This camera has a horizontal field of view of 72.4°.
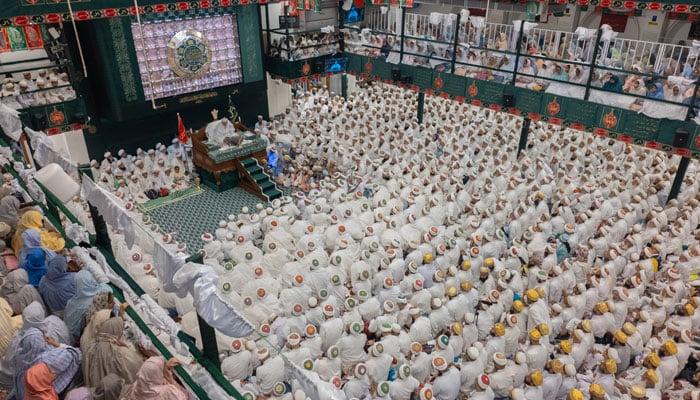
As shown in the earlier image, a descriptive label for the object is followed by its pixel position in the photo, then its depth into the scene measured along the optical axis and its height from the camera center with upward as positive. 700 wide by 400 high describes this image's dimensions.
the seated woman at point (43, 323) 5.12 -3.52
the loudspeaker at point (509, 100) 13.23 -3.41
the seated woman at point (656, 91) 11.12 -2.67
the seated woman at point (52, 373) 4.19 -3.45
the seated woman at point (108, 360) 4.64 -3.50
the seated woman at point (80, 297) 5.34 -3.39
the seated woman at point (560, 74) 12.71 -2.65
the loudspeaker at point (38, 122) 12.42 -3.78
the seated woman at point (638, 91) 11.41 -2.75
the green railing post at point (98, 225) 6.15 -3.13
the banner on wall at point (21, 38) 12.36 -1.84
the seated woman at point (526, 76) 13.27 -2.82
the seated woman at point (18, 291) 5.55 -3.51
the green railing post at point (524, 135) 14.04 -4.64
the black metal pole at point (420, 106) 17.06 -4.66
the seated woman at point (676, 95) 10.82 -2.67
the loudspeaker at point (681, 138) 10.53 -3.46
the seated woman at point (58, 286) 5.67 -3.47
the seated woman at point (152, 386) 4.09 -3.28
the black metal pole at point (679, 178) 11.20 -4.62
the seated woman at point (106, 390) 4.29 -3.54
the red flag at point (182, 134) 14.02 -4.58
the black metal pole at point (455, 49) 14.02 -2.34
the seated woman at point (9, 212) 7.33 -3.48
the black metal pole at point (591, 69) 11.55 -2.36
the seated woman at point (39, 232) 6.79 -3.54
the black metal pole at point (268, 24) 17.20 -2.02
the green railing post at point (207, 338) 4.26 -3.03
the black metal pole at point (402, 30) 15.40 -1.99
